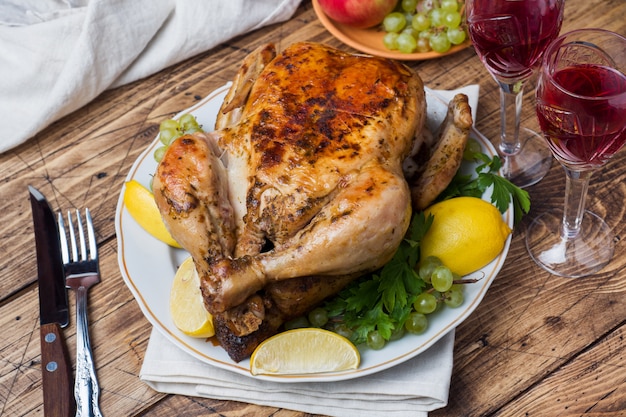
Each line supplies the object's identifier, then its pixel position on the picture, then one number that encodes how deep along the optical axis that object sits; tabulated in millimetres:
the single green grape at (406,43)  1308
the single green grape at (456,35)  1293
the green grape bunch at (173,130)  1213
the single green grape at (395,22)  1327
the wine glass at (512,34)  1091
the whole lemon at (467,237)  1101
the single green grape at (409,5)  1336
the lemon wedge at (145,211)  1163
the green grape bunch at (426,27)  1295
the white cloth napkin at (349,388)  1075
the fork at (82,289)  1109
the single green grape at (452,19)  1290
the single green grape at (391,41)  1319
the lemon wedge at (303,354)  1063
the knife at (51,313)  1099
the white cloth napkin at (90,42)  1317
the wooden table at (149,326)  1089
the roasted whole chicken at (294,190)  1047
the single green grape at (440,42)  1295
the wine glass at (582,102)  1018
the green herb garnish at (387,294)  1079
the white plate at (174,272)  1070
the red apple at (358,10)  1324
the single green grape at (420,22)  1308
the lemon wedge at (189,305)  1087
